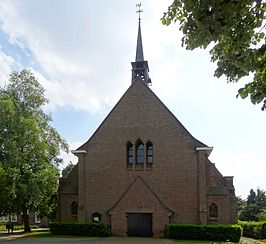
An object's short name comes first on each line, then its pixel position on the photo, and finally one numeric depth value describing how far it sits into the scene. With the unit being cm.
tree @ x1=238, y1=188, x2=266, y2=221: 3772
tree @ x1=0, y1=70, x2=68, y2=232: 2085
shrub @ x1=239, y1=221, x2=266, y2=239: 2126
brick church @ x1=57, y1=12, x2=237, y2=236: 1953
